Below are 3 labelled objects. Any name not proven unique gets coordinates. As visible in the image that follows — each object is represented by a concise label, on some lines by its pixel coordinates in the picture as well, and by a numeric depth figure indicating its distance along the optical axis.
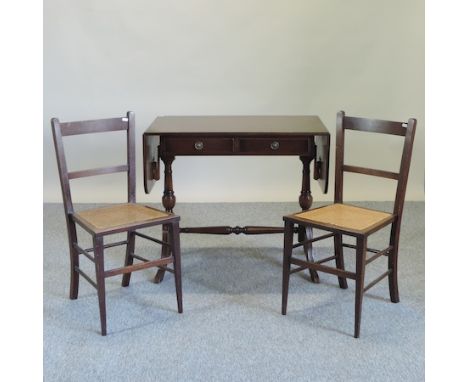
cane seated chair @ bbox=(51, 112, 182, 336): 3.03
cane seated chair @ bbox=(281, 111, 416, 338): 3.00
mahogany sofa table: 3.50
